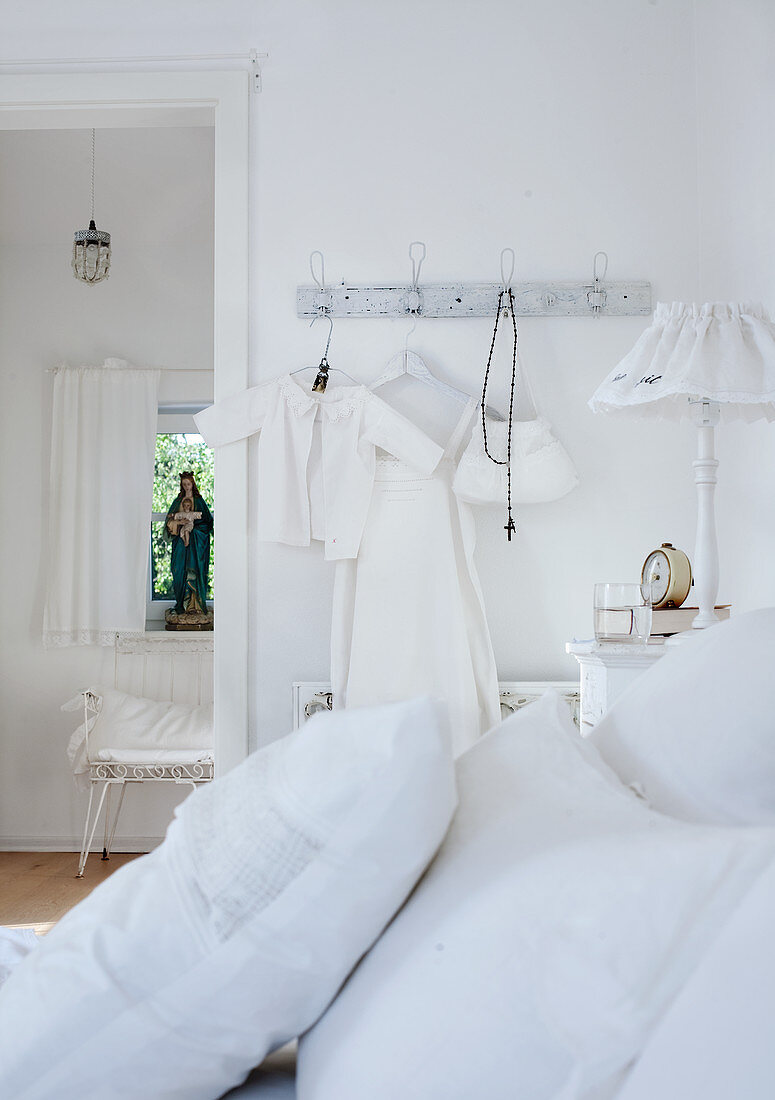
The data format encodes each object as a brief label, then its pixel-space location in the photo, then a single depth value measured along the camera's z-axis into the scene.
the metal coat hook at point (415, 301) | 2.56
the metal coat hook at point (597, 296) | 2.56
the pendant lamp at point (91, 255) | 3.54
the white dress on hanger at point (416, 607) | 2.41
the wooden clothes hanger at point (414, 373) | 2.54
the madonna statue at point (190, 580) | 4.19
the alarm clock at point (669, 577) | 2.02
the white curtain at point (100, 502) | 4.07
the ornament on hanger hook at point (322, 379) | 2.51
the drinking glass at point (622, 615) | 1.92
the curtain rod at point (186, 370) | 4.17
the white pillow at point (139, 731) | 3.71
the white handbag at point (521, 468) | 2.42
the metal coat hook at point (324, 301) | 2.56
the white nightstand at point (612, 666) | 1.83
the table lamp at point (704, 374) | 1.70
